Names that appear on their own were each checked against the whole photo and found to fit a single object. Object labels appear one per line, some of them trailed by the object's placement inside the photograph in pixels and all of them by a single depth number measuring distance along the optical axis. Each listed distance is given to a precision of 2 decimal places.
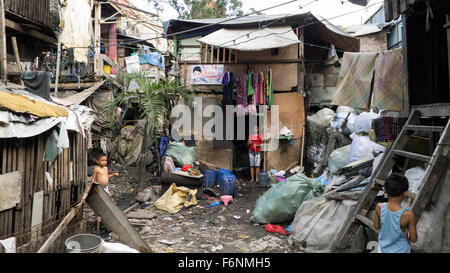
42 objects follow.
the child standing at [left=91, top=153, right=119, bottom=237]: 5.82
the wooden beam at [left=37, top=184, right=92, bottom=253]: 3.13
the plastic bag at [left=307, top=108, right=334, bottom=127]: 10.02
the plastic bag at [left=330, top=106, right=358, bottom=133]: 8.36
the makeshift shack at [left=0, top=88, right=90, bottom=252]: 4.04
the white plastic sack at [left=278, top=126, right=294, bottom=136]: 10.17
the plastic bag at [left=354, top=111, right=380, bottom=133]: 7.12
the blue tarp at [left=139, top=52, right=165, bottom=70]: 16.11
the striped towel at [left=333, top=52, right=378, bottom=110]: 4.80
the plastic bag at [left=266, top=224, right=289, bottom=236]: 5.38
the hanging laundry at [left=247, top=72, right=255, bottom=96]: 9.94
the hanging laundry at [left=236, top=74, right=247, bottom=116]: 9.93
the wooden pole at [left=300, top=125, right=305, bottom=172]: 10.32
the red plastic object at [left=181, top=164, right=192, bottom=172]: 8.53
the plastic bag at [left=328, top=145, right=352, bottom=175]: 6.27
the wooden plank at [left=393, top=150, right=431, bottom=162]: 3.18
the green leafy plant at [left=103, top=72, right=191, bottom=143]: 7.85
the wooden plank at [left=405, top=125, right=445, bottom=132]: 3.29
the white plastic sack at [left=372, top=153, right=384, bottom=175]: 4.51
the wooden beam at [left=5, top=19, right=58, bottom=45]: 7.81
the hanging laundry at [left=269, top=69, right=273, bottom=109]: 10.02
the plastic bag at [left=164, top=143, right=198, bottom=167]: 8.95
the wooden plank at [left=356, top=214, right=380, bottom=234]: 3.32
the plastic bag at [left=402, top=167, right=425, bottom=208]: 3.30
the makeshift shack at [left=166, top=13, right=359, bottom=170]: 9.95
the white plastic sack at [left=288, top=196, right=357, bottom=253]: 4.16
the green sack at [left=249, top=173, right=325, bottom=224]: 5.74
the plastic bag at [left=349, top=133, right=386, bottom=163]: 5.94
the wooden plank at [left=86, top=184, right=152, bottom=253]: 3.84
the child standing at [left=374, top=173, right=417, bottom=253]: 2.56
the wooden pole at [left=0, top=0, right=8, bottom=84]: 6.00
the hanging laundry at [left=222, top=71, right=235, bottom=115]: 10.20
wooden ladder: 2.85
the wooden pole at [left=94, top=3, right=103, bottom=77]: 12.01
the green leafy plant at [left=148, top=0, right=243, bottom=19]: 21.86
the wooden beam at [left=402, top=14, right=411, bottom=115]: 4.16
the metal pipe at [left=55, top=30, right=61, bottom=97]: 9.23
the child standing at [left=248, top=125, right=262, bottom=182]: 9.80
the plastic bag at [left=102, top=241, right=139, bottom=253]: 3.05
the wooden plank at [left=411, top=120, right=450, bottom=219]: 2.79
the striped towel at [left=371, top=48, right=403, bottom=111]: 4.46
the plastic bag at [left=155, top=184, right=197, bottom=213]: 6.92
